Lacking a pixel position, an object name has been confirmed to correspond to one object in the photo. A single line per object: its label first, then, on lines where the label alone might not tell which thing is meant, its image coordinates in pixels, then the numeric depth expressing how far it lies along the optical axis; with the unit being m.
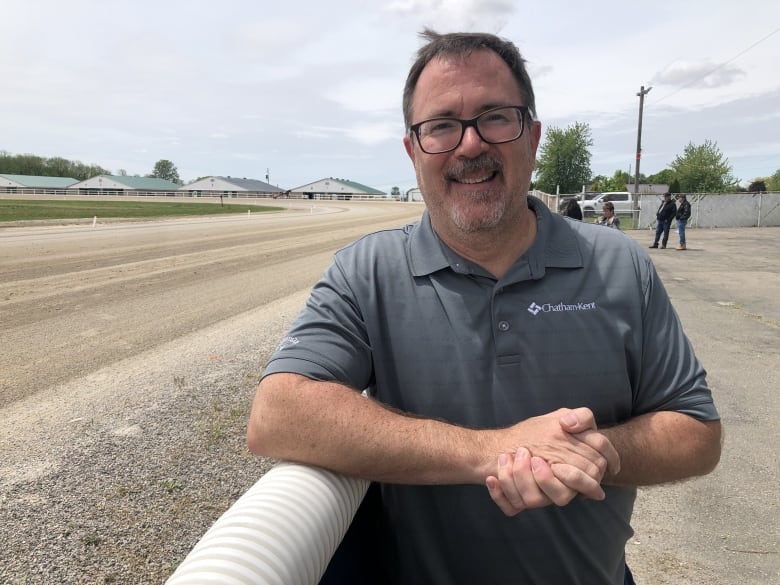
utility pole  29.38
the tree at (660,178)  98.47
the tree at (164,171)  179.75
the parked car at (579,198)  27.65
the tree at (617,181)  90.85
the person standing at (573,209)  12.61
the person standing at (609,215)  13.16
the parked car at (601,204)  34.33
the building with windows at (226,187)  127.00
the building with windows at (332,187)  141.06
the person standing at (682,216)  18.14
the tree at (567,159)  74.75
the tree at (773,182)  85.56
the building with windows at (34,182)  123.62
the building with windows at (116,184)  123.16
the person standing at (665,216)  17.78
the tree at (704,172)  66.75
